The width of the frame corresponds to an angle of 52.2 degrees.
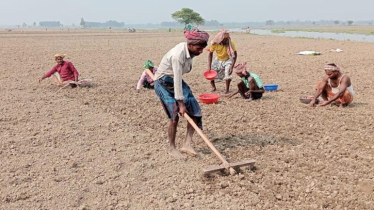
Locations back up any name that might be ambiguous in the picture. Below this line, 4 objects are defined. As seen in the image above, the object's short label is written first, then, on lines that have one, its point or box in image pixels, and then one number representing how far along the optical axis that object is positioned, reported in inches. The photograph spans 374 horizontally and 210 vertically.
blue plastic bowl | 340.8
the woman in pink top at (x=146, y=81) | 332.2
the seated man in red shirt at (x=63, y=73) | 363.6
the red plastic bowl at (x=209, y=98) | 289.3
